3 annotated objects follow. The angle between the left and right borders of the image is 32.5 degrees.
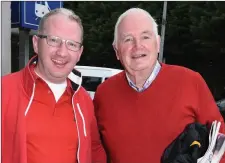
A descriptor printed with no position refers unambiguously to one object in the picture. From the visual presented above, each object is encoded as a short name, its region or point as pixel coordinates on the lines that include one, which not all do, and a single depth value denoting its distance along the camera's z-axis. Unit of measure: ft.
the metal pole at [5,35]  11.55
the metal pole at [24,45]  14.62
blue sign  13.53
